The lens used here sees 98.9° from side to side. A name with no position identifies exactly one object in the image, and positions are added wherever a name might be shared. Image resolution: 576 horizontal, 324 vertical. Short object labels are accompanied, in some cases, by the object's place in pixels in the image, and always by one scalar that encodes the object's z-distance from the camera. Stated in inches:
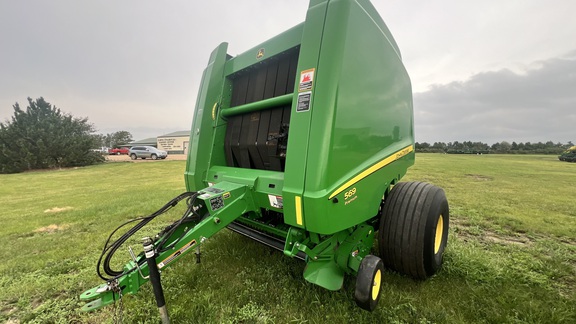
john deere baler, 72.0
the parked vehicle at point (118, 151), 1763.0
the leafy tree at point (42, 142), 829.8
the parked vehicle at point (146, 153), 1144.8
